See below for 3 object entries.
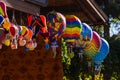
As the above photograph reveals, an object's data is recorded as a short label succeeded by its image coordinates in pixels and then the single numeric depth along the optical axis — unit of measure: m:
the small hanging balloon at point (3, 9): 4.49
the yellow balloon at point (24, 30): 4.86
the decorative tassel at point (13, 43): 4.69
